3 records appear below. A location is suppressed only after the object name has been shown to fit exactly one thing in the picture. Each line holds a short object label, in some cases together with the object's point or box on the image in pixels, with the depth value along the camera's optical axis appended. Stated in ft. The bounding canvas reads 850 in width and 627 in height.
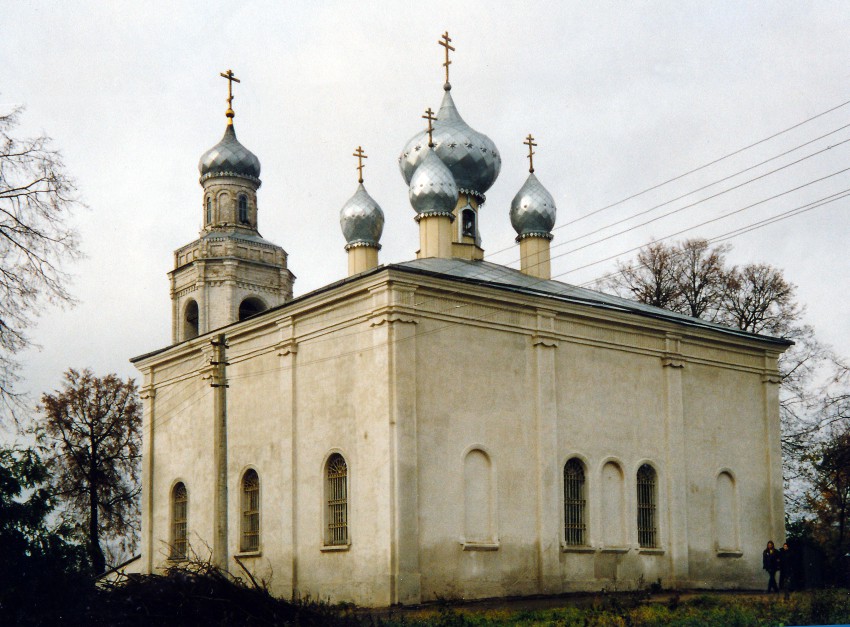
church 72.02
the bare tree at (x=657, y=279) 123.03
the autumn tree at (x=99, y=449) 127.03
